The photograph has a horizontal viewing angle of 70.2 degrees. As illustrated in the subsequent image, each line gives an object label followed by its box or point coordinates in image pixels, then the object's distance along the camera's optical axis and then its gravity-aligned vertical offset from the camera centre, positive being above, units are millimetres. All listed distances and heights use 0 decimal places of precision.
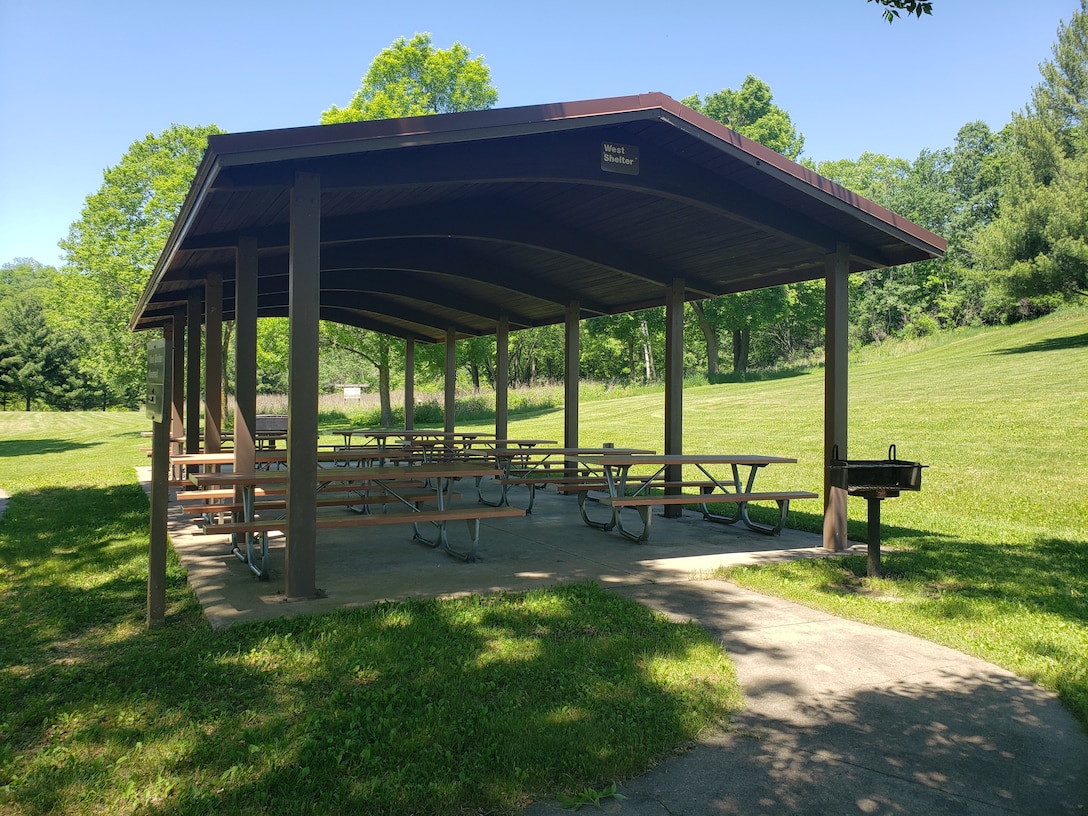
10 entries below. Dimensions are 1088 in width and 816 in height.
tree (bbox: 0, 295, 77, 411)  47500 +3523
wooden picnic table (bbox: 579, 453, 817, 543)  7480 -799
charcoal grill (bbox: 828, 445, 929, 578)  5895 -487
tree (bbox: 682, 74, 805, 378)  40438 +15058
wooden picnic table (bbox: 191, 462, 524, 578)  5773 -750
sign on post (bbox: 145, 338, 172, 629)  4609 -457
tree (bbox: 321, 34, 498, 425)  25797 +11462
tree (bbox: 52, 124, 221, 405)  25141 +5763
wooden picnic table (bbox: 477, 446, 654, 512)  8875 -713
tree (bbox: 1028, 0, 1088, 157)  31016 +13570
